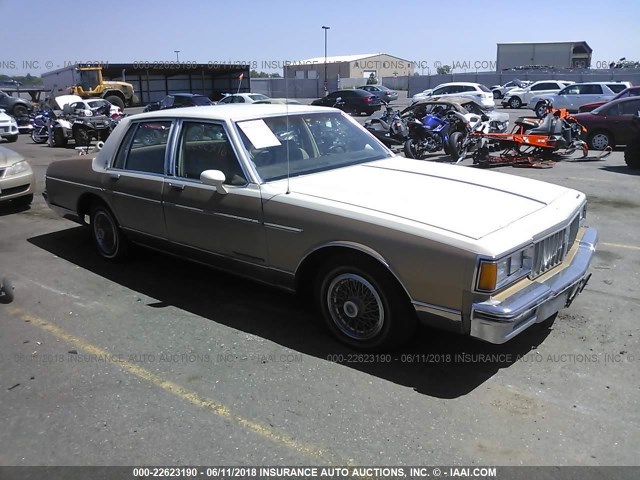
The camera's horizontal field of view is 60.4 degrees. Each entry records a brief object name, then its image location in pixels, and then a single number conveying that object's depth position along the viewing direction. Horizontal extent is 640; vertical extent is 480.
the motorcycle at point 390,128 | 14.05
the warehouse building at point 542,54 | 72.12
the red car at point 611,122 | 13.44
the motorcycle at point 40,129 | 19.50
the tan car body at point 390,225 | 3.23
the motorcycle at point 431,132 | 13.18
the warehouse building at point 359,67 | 68.38
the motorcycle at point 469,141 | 12.39
